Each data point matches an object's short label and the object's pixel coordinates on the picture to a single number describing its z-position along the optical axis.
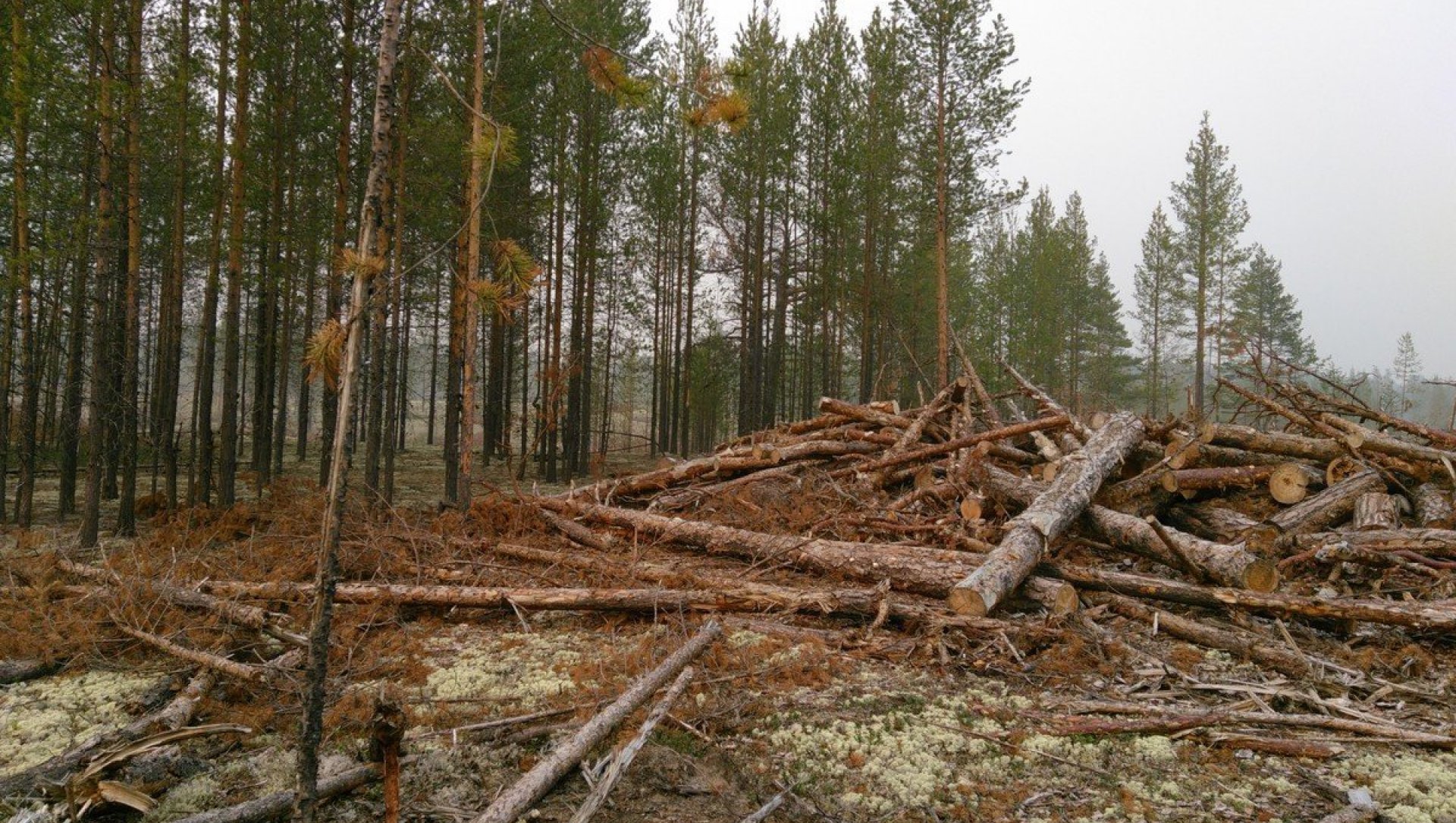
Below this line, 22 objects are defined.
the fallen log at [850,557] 5.24
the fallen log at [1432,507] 5.85
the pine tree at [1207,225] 31.89
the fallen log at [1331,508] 6.23
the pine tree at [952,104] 18.62
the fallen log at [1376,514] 5.70
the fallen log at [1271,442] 6.96
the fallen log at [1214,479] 6.95
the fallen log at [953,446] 8.09
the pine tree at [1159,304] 36.25
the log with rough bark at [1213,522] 6.50
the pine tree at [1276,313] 43.72
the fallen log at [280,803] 2.36
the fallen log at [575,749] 2.34
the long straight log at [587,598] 5.01
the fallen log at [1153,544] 4.88
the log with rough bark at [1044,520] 4.60
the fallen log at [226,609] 4.41
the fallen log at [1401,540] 5.15
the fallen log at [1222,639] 4.03
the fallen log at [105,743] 2.59
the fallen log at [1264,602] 4.25
